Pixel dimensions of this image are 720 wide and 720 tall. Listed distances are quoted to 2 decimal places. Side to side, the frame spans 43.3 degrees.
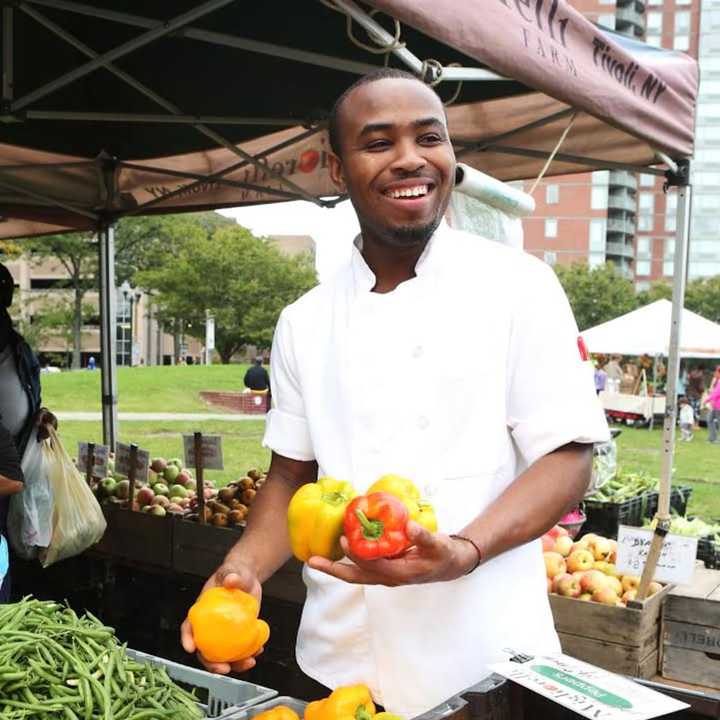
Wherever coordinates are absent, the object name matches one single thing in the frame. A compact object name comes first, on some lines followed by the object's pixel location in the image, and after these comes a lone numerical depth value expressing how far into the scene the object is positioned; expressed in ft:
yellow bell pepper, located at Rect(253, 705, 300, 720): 6.09
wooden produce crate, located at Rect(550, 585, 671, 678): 12.52
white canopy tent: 53.57
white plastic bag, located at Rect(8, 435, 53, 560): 14.71
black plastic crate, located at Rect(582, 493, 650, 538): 22.15
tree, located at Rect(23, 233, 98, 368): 149.18
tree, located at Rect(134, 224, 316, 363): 152.35
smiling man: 5.88
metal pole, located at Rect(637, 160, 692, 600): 14.28
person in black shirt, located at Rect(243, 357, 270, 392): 83.56
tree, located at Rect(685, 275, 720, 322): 208.54
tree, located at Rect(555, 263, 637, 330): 205.46
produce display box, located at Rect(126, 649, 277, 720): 6.68
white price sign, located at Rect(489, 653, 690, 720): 4.46
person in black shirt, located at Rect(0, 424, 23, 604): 11.30
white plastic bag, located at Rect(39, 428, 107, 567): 15.26
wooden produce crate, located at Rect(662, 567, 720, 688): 12.91
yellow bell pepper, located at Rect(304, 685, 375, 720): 5.59
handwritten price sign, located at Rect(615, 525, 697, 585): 12.58
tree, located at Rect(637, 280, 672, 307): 219.41
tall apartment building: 299.58
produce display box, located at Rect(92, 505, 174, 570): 17.17
